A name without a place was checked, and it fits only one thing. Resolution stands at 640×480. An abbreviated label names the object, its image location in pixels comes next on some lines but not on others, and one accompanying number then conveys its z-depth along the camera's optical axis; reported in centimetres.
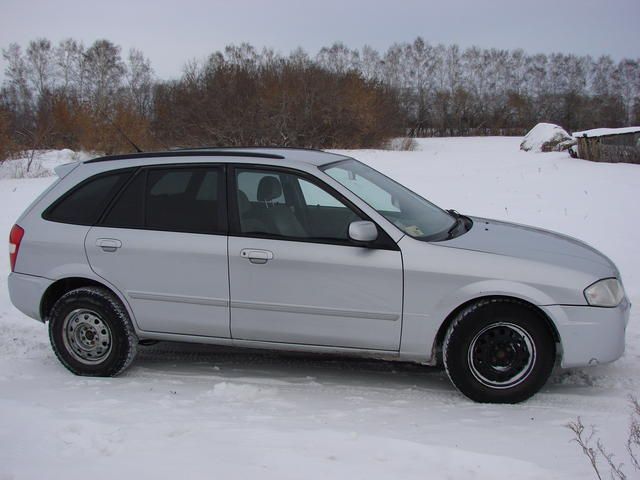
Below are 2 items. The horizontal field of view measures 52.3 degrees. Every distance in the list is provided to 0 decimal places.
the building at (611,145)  1509
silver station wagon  422
